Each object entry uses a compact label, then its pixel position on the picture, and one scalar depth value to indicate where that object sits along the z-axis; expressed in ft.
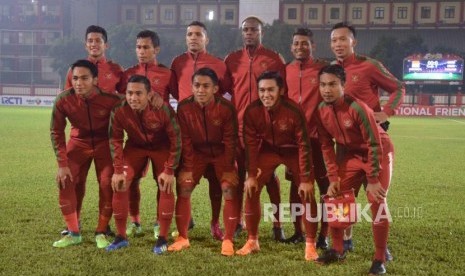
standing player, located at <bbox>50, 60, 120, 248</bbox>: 16.34
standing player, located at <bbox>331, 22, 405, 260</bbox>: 15.88
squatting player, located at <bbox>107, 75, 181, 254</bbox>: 15.76
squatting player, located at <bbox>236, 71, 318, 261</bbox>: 15.38
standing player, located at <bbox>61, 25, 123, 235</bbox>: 17.79
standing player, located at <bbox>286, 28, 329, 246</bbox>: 16.62
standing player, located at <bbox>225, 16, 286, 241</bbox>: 17.52
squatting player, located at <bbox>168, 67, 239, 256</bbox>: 15.99
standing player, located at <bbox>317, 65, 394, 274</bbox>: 14.03
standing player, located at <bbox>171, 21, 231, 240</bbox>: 17.81
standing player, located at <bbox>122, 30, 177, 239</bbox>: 17.58
